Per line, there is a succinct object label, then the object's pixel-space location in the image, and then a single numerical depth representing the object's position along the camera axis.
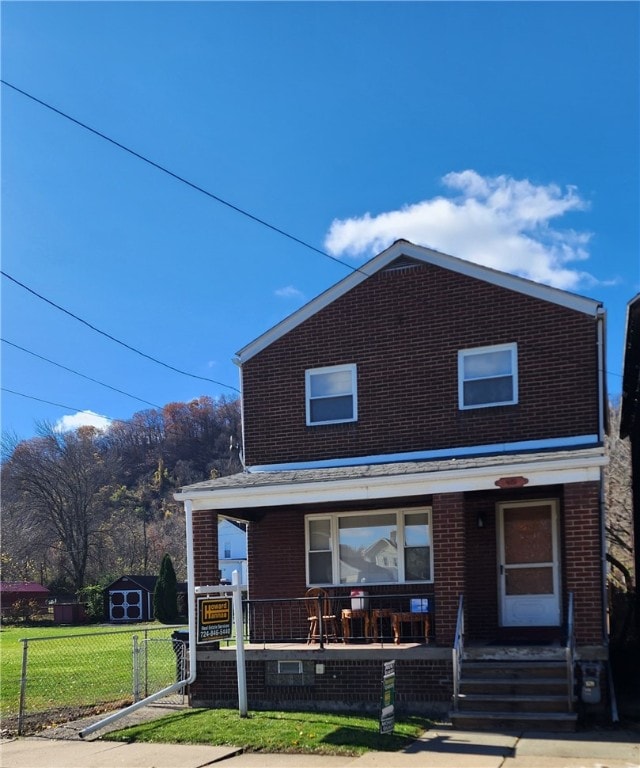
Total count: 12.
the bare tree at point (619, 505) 23.05
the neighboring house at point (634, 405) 15.88
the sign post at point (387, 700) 9.52
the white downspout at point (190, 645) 11.38
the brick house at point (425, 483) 11.59
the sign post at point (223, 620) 11.73
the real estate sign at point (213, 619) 12.22
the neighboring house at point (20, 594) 51.08
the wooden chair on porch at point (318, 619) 13.62
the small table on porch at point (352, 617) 13.30
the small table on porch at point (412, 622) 12.80
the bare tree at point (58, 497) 62.78
